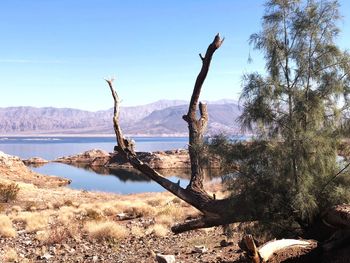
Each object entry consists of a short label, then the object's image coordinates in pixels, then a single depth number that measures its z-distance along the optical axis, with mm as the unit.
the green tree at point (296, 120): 11398
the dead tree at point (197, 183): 11922
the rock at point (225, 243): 14638
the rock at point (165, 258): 12359
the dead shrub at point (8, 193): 30094
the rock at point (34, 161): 100388
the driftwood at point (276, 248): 8420
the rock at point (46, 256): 14300
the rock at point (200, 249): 13966
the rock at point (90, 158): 102775
